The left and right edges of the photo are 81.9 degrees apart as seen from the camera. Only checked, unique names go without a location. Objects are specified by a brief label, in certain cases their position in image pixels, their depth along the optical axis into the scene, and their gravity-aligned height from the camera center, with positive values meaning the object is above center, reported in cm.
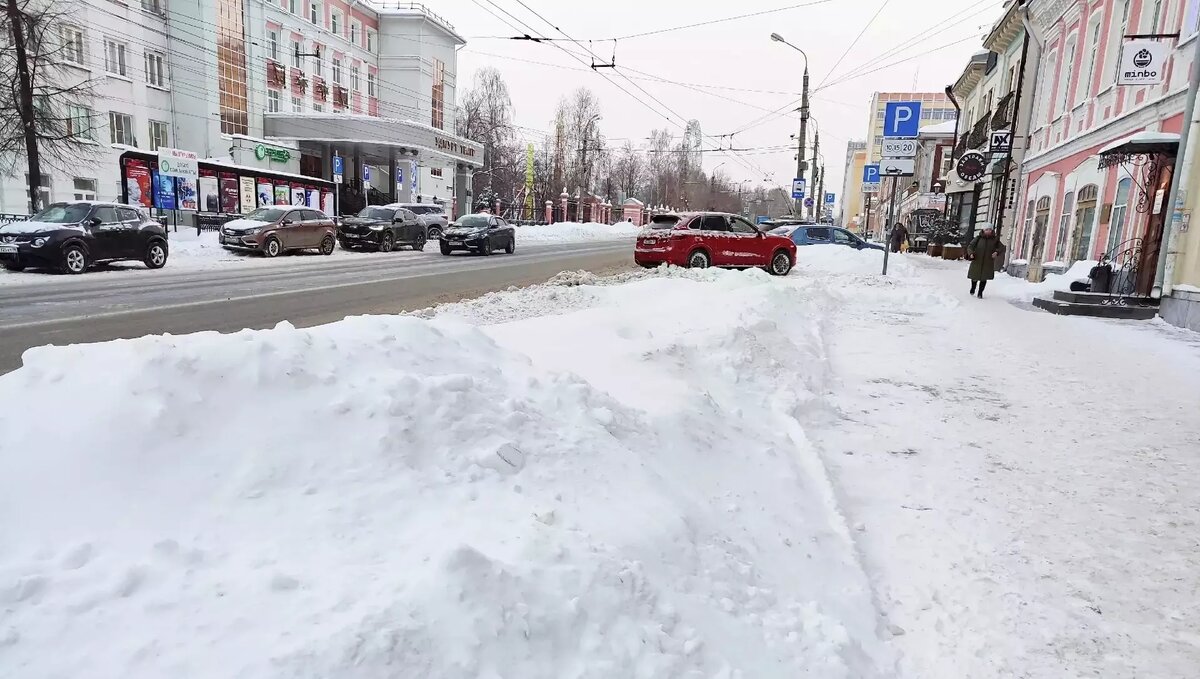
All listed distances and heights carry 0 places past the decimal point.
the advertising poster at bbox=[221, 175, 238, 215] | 2844 +48
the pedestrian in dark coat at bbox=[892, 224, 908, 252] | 3778 +30
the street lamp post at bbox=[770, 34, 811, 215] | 2938 +552
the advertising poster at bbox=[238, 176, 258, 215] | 2944 +61
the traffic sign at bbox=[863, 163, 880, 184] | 3975 +381
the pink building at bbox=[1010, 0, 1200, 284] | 1302 +265
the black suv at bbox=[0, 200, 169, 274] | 1434 -85
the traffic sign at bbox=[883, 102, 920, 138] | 1568 +275
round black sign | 2577 +289
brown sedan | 2062 -69
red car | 1853 -32
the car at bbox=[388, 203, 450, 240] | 2919 -3
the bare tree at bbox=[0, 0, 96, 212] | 1778 +303
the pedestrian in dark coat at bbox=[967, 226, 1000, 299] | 1489 -27
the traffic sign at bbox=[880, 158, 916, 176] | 1588 +169
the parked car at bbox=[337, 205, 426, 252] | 2530 -56
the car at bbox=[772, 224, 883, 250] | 2688 +7
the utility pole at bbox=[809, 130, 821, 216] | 4110 +544
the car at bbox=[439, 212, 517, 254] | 2481 -55
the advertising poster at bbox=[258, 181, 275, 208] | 3073 +64
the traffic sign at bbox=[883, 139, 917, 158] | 1591 +211
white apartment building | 2762 +627
